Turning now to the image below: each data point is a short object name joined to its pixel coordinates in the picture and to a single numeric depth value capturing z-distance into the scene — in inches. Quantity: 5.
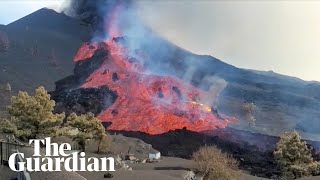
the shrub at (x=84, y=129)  1609.4
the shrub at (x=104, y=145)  1718.0
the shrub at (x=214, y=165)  1306.9
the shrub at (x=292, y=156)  1738.0
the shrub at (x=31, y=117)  1379.6
